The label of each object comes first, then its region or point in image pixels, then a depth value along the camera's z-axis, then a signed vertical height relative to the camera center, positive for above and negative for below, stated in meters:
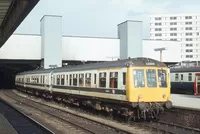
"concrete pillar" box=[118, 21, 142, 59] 45.66 +5.69
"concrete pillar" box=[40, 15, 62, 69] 42.94 +5.16
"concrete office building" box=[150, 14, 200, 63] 140.00 +22.79
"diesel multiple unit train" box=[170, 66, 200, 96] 30.81 +0.21
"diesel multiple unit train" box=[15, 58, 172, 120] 15.52 -0.22
